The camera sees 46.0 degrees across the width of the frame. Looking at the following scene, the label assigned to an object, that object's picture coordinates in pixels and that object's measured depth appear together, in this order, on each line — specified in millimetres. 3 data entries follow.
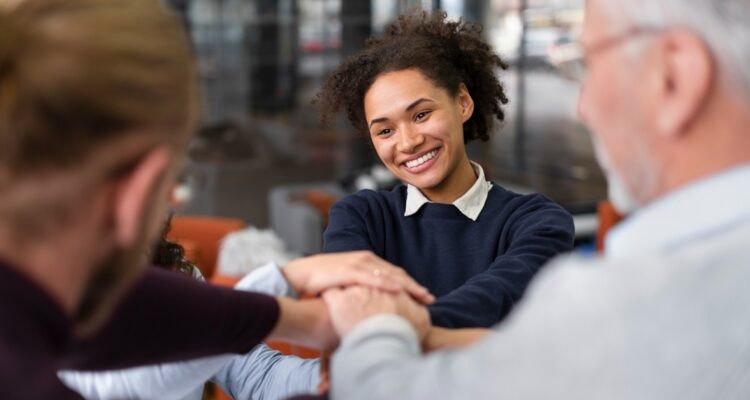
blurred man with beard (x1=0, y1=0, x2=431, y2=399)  704
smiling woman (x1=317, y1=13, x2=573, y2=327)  1721
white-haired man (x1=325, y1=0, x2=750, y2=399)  724
